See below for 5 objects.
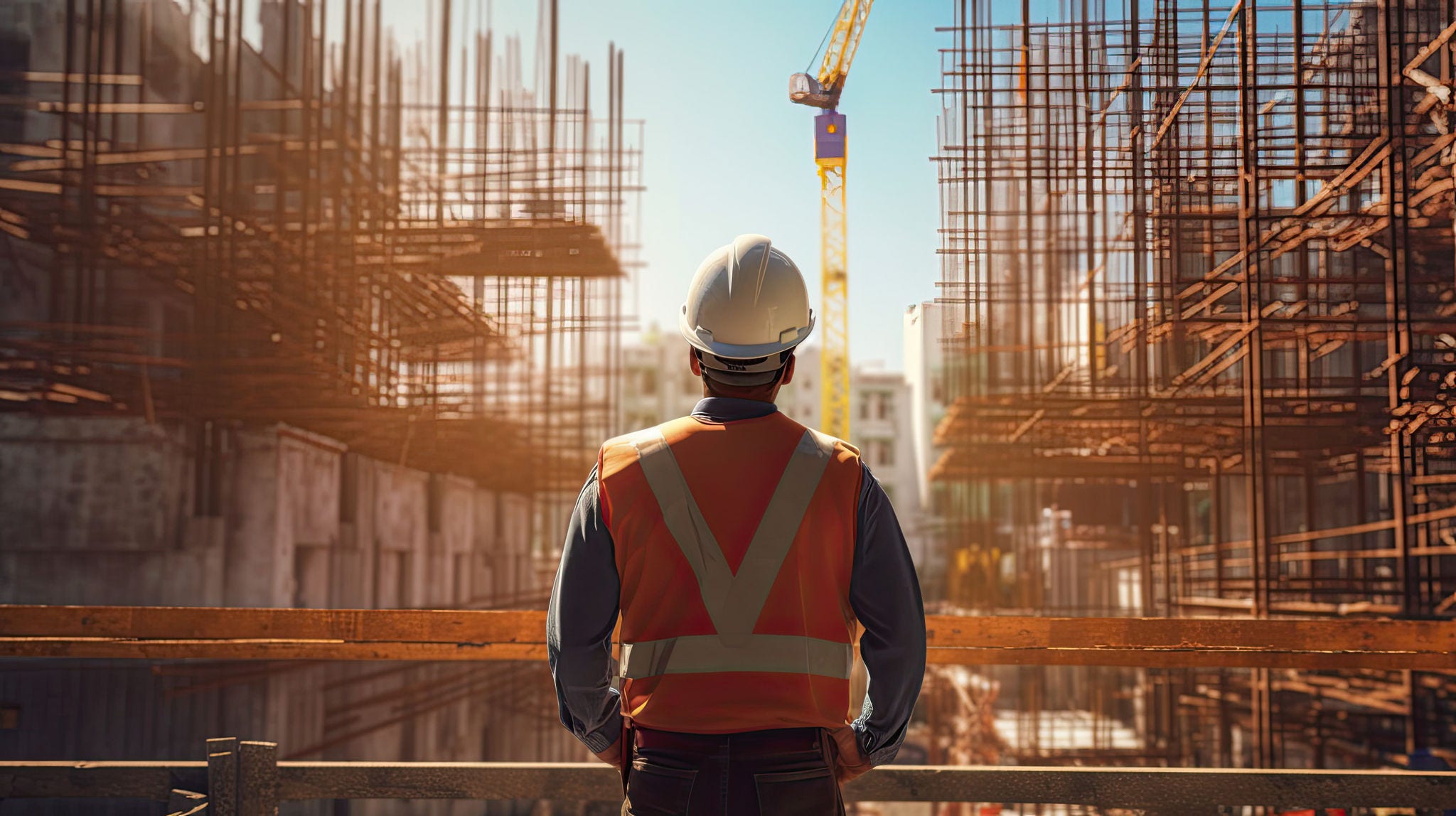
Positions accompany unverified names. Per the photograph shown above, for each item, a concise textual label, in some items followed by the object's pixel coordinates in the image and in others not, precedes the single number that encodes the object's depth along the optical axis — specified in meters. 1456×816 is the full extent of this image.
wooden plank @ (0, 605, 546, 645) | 4.36
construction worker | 1.69
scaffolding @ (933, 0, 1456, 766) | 9.77
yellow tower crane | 15.73
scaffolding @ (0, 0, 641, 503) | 11.54
